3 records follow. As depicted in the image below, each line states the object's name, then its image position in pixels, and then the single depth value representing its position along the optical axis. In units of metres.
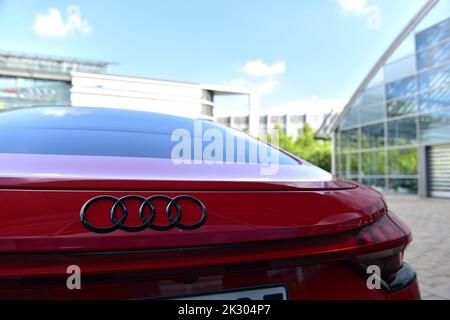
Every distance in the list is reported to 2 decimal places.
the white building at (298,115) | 70.94
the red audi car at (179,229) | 0.81
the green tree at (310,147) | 31.61
